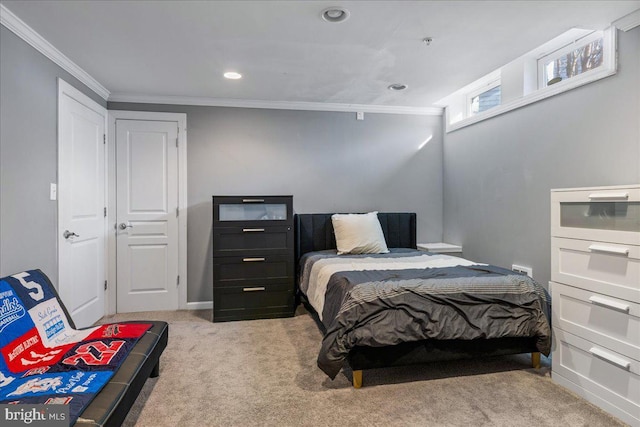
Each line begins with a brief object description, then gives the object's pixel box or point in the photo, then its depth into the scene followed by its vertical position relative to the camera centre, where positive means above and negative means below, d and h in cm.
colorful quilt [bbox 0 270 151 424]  150 -77
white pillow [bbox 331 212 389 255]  365 -28
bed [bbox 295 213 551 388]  212 -68
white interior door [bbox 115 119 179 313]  380 -8
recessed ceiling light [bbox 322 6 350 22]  215 +122
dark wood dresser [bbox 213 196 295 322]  353 -51
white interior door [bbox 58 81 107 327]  285 +2
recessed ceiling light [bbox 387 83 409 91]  355 +126
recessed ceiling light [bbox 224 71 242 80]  318 +122
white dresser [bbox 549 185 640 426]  183 -49
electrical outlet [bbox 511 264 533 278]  308 -54
